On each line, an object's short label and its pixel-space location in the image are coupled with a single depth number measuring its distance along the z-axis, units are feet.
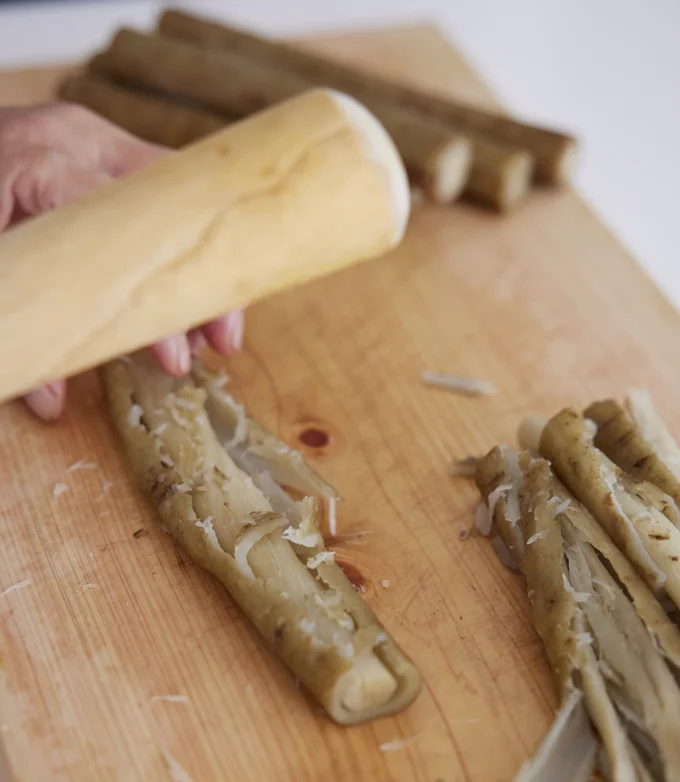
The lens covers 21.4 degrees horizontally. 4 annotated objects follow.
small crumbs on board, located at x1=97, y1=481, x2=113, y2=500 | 1.47
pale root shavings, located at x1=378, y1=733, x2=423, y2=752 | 1.31
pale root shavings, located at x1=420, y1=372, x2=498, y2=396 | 1.59
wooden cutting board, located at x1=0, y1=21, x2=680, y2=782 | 1.32
